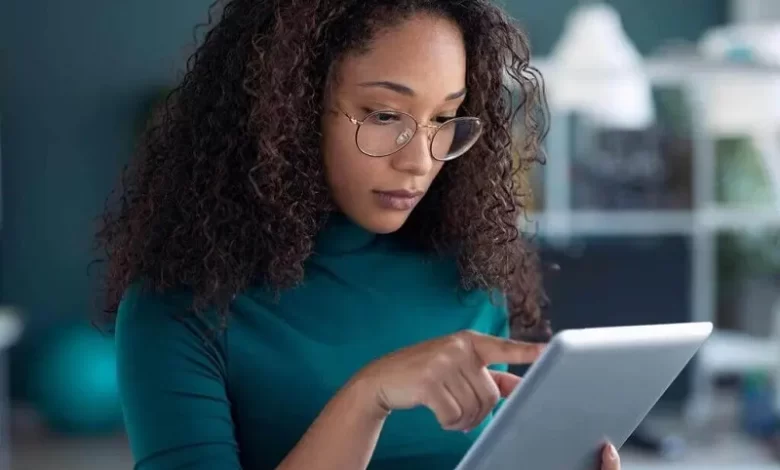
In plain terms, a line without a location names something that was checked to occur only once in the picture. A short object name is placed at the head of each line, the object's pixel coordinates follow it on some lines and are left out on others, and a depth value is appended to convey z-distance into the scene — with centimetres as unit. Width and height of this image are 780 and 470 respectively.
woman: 104
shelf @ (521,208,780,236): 429
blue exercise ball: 440
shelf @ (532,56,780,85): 302
